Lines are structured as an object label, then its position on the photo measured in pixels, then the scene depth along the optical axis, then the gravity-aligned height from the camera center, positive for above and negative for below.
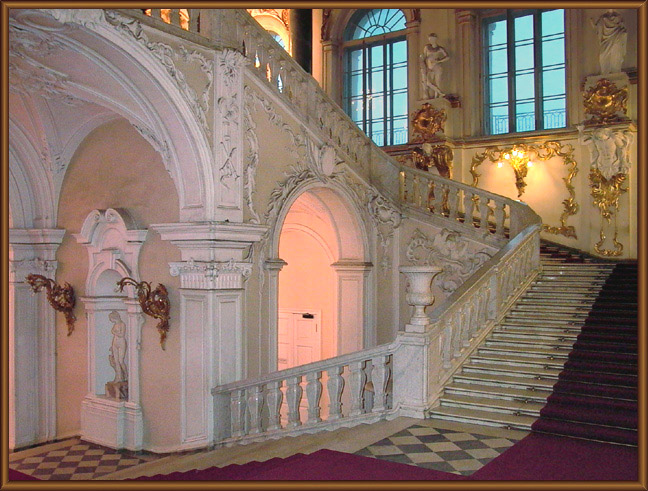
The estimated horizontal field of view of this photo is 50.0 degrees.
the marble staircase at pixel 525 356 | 6.89 -1.27
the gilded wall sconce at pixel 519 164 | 13.58 +1.58
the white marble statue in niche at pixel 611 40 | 12.48 +3.70
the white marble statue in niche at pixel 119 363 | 9.60 -1.63
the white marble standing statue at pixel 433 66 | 14.38 +3.72
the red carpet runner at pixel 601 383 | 6.23 -1.41
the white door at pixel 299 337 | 12.48 -1.68
